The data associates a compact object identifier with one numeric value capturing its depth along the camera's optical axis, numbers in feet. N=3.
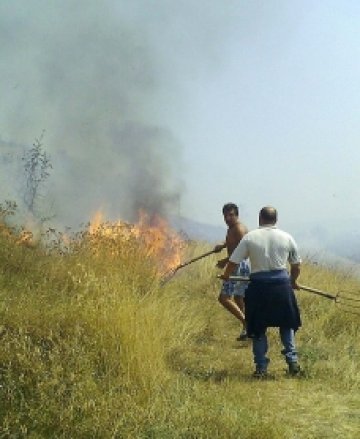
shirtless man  20.80
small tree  37.81
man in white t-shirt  16.47
